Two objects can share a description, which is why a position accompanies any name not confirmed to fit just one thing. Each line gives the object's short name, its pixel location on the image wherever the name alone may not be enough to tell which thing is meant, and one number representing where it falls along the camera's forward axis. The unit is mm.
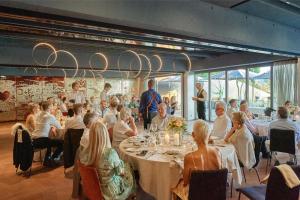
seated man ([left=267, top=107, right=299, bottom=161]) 4602
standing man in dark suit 8242
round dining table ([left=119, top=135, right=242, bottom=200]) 2721
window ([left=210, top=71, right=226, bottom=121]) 12344
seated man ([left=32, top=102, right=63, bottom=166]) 5160
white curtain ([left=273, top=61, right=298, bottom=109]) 8422
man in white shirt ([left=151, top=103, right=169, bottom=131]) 4715
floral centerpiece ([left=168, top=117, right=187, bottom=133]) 3442
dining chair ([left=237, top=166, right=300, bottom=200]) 2172
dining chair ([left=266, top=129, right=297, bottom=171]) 4328
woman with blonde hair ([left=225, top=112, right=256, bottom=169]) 3580
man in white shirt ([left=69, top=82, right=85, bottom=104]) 8746
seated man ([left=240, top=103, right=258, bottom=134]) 5647
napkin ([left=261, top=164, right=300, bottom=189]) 2120
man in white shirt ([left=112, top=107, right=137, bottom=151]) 4227
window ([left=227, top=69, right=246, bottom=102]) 11008
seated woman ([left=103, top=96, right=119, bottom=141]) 5367
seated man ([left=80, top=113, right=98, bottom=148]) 3694
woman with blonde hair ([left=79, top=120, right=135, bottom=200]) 2691
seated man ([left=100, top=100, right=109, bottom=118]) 7639
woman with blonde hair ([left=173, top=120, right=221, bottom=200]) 2365
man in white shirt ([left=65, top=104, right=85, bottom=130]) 4834
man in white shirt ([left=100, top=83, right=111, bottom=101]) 8226
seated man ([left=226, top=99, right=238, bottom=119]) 6363
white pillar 13391
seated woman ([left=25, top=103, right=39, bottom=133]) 5652
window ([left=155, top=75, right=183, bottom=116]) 14437
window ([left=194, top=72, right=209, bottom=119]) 13062
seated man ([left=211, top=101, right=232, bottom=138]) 4473
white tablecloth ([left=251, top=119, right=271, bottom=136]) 5470
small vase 3503
